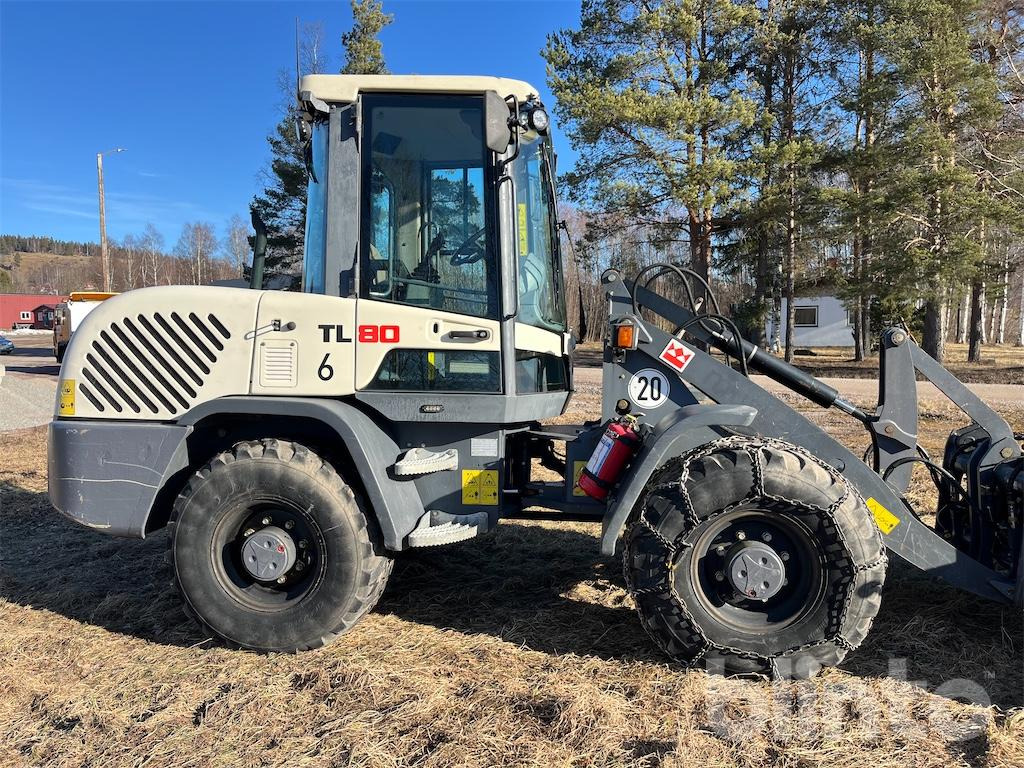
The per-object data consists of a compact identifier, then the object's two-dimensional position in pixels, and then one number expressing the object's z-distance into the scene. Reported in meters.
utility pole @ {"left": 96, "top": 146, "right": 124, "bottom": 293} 28.70
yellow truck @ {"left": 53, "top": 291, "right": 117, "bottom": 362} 21.63
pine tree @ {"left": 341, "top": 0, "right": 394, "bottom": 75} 25.34
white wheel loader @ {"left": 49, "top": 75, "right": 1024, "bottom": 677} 3.60
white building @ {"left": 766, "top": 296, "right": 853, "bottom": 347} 38.72
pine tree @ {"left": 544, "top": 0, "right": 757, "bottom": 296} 18.92
